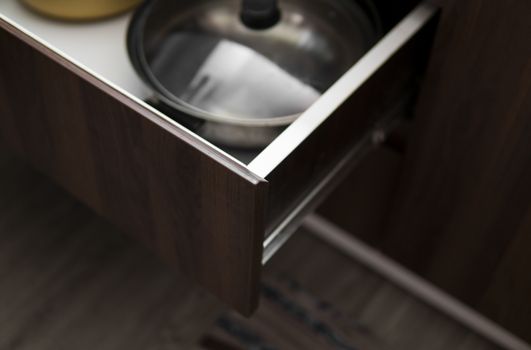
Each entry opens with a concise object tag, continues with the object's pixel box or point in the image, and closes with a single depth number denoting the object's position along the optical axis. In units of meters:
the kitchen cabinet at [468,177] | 0.88
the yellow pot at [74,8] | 0.96
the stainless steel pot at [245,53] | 0.89
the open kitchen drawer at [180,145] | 0.75
